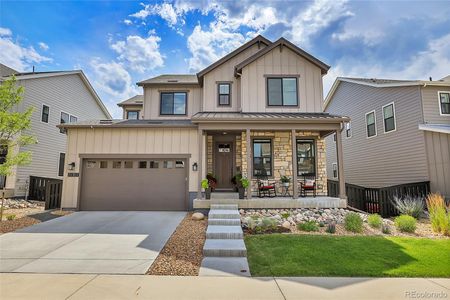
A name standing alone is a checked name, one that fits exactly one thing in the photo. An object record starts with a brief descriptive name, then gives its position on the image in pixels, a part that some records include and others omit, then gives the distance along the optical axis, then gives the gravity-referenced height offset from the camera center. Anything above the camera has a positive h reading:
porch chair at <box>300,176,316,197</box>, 10.38 -0.54
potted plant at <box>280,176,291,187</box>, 10.42 -0.33
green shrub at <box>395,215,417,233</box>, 6.92 -1.47
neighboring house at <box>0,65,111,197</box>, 13.15 +3.89
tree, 8.25 +1.90
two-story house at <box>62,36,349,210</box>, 9.81 +1.49
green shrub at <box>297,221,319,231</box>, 6.98 -1.56
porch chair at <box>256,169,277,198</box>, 10.23 -0.54
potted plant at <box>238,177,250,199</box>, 9.18 -0.48
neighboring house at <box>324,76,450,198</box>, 10.45 +2.13
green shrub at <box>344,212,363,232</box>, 6.93 -1.45
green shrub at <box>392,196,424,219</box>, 8.83 -1.24
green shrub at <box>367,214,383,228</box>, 7.28 -1.46
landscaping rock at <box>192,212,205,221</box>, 8.40 -1.50
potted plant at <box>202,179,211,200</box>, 9.10 -0.55
